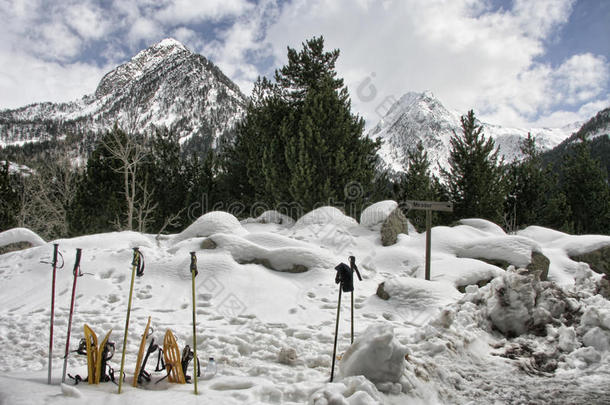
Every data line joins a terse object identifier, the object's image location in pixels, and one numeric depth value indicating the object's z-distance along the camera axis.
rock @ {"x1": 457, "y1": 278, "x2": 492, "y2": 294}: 6.82
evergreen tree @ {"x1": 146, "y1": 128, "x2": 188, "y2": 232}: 19.00
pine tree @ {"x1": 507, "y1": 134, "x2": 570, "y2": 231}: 18.66
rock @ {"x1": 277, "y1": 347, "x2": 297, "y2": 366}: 3.52
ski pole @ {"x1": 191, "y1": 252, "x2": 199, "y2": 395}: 2.89
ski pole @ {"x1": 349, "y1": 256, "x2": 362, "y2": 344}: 3.45
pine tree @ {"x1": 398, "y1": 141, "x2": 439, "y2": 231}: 18.14
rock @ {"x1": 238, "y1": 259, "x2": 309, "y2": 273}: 7.16
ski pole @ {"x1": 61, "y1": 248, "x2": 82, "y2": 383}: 2.72
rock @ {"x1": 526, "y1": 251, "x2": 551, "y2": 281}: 8.06
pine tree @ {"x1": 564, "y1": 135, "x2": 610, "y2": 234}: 19.75
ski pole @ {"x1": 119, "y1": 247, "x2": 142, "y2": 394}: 2.86
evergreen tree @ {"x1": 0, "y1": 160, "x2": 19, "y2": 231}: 16.00
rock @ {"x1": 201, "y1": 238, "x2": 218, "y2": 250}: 7.73
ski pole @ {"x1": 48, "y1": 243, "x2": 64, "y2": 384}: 2.75
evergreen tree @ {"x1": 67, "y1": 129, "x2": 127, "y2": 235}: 15.04
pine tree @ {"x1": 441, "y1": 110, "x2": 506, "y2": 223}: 15.98
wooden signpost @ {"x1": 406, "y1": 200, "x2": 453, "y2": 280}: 7.19
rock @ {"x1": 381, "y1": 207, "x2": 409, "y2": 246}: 9.88
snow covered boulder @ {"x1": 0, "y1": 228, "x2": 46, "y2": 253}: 9.50
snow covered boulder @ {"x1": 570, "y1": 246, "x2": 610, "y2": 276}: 9.63
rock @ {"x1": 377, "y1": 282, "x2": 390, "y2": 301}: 5.83
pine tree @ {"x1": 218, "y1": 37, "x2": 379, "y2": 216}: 13.41
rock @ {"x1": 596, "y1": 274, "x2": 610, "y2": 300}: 5.86
